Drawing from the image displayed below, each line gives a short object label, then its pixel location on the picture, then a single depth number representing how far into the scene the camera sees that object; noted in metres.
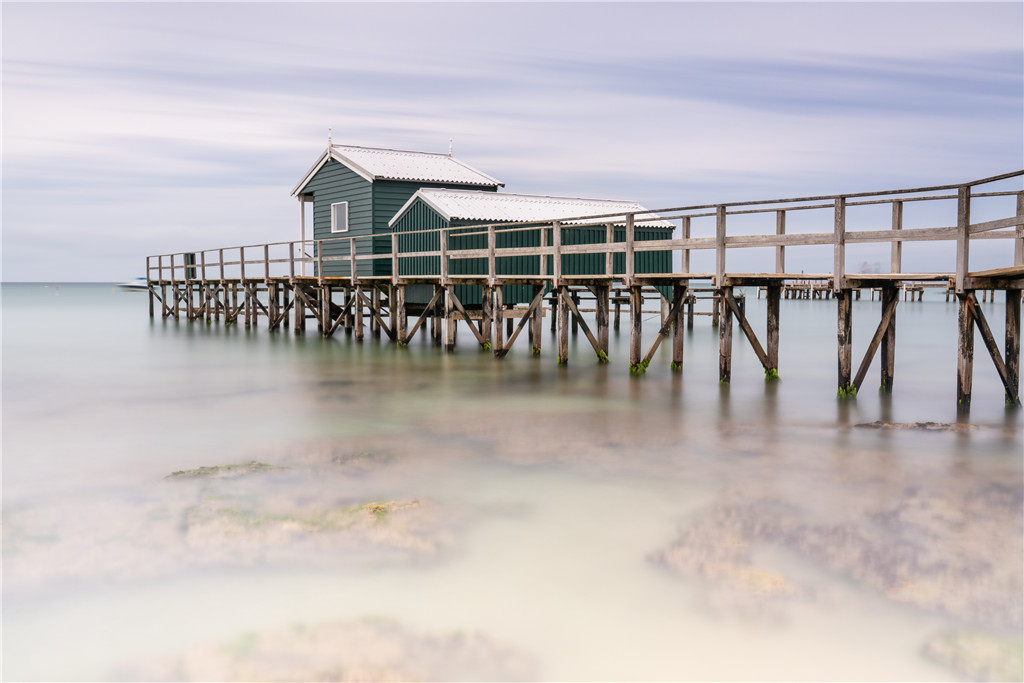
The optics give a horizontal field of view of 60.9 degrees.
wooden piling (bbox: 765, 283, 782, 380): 13.61
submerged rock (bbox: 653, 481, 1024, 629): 5.26
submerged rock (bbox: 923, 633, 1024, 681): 4.36
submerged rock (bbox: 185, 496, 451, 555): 6.26
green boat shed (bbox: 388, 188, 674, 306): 21.92
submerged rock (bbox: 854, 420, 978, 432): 10.39
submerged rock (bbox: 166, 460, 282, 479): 8.33
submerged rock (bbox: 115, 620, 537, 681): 4.43
